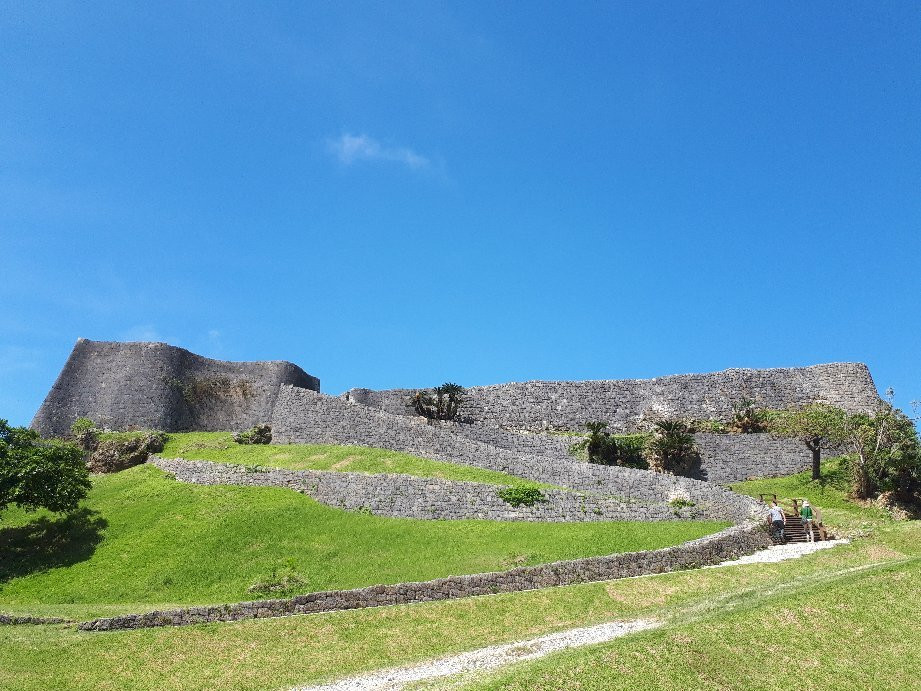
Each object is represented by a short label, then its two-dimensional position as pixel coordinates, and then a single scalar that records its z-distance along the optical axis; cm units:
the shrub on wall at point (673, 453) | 3716
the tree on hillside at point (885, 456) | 2938
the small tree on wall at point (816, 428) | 3341
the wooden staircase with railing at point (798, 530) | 2316
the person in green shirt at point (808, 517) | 2276
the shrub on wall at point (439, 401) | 4658
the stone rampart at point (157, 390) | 4538
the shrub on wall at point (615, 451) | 3734
